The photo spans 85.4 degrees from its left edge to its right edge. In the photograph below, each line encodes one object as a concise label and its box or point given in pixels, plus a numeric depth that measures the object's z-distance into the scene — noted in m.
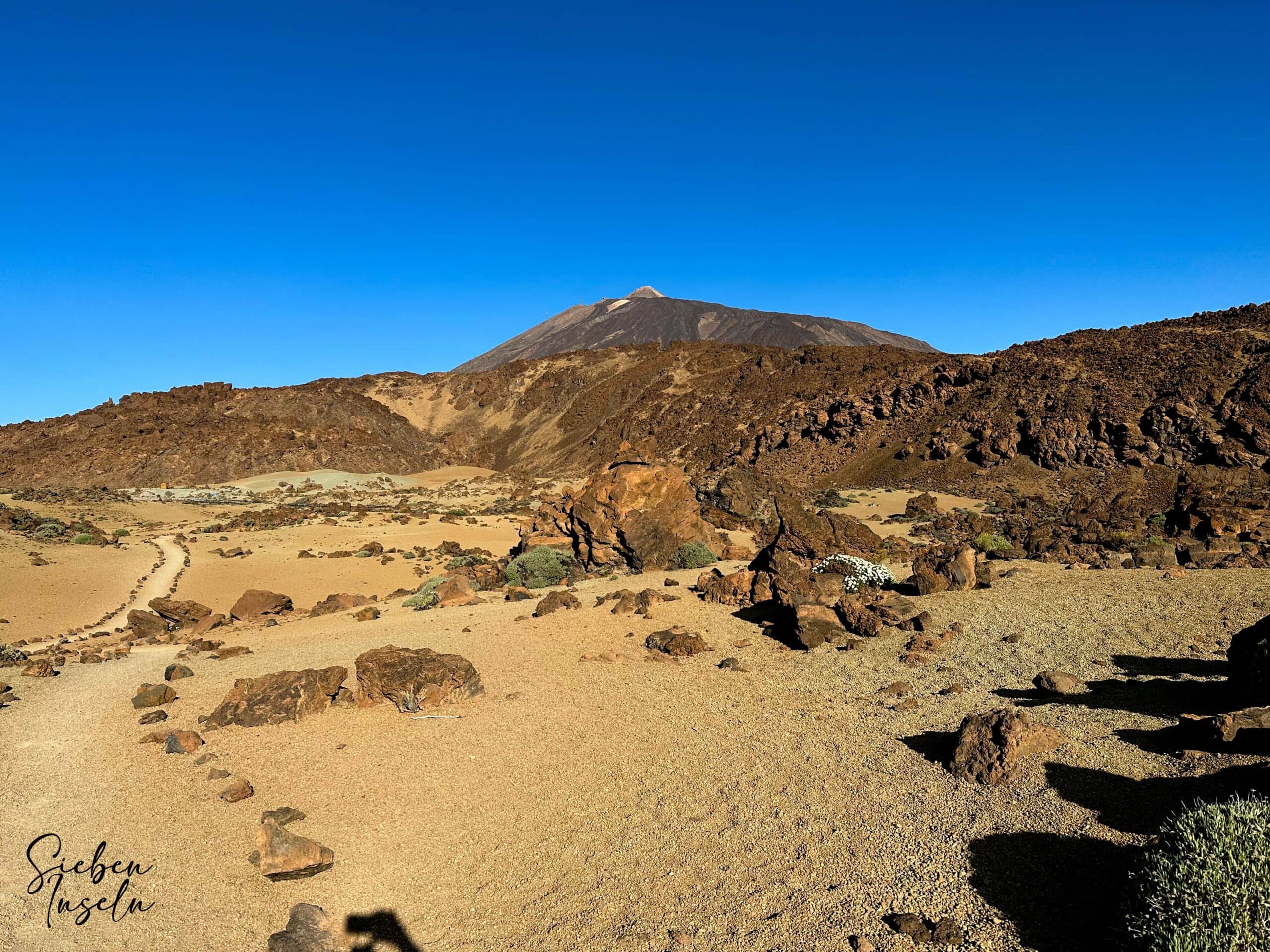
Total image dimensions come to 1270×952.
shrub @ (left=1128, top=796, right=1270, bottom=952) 3.23
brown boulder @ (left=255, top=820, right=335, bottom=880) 5.63
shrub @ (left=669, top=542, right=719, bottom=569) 16.84
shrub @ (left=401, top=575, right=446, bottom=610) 15.70
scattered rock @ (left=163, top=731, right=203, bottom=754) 8.12
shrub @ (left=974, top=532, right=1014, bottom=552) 16.67
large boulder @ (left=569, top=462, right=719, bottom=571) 17.75
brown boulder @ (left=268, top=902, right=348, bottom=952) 4.80
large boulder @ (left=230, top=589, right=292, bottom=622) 16.48
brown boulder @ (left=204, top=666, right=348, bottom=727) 8.94
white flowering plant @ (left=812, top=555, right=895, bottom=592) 12.68
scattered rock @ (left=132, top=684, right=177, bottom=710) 9.64
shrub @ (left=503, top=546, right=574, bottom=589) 17.17
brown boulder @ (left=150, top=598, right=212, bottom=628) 16.16
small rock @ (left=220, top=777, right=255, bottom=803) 6.94
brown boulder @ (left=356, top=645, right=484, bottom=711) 9.29
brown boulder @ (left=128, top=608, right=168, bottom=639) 15.30
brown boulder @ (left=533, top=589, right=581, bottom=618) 13.38
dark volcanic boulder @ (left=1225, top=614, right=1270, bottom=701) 6.07
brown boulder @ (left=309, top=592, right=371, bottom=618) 16.52
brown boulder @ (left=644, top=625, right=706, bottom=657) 10.71
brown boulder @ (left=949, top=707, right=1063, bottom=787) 5.79
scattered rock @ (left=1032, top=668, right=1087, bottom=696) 7.47
